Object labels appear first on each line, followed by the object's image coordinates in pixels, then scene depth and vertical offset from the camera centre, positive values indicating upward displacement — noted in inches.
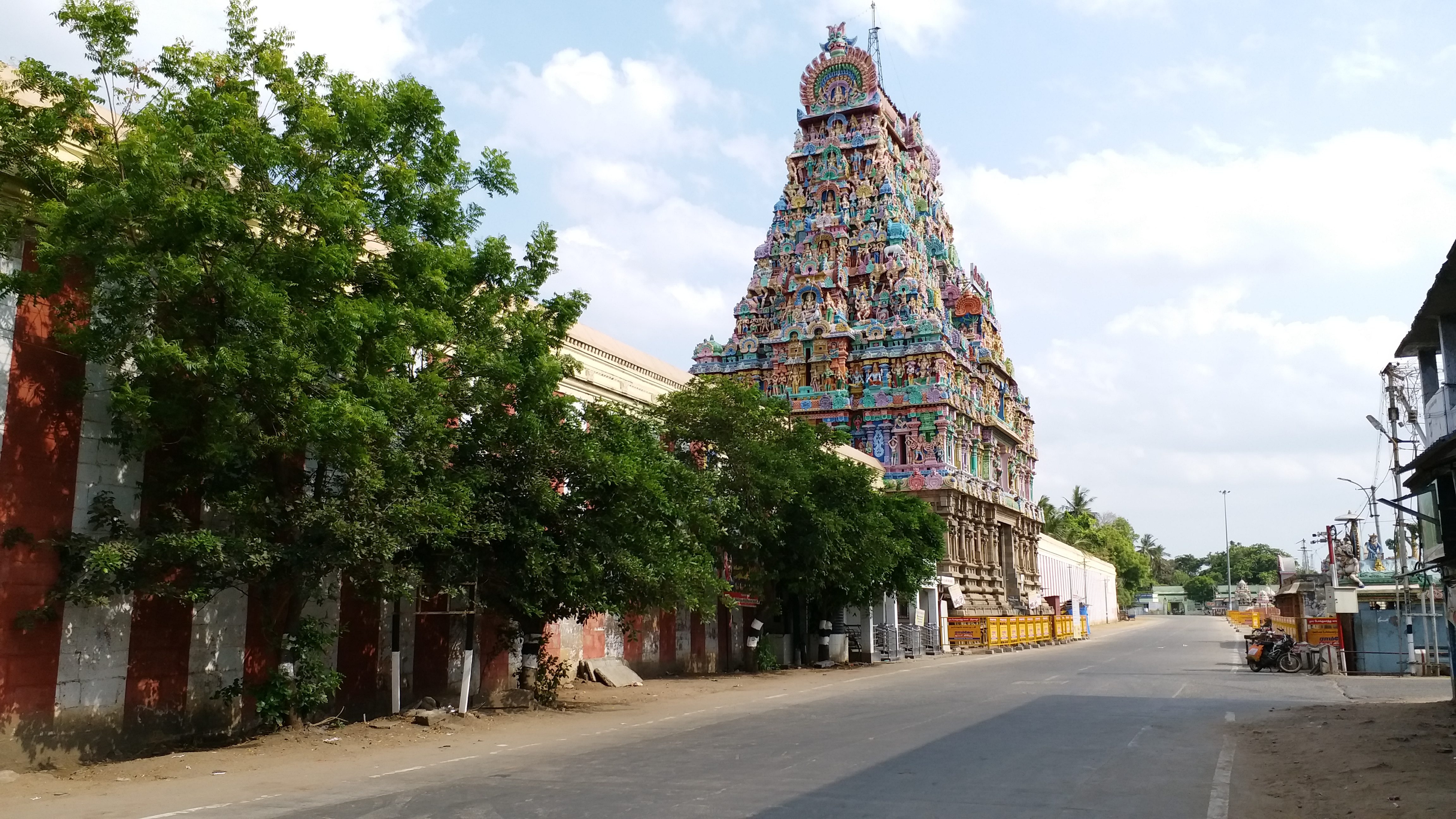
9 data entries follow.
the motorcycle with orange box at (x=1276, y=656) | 1213.7 -80.5
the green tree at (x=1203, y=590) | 6589.6 -37.7
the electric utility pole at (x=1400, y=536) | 1034.7 +48.0
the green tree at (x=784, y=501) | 1106.7 +91.2
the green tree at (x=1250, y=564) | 6501.0 +114.1
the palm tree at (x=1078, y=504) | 4498.0 +329.6
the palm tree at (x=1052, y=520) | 3878.0 +237.3
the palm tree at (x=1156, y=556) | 6535.4 +167.1
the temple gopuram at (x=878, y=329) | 2210.9 +532.3
